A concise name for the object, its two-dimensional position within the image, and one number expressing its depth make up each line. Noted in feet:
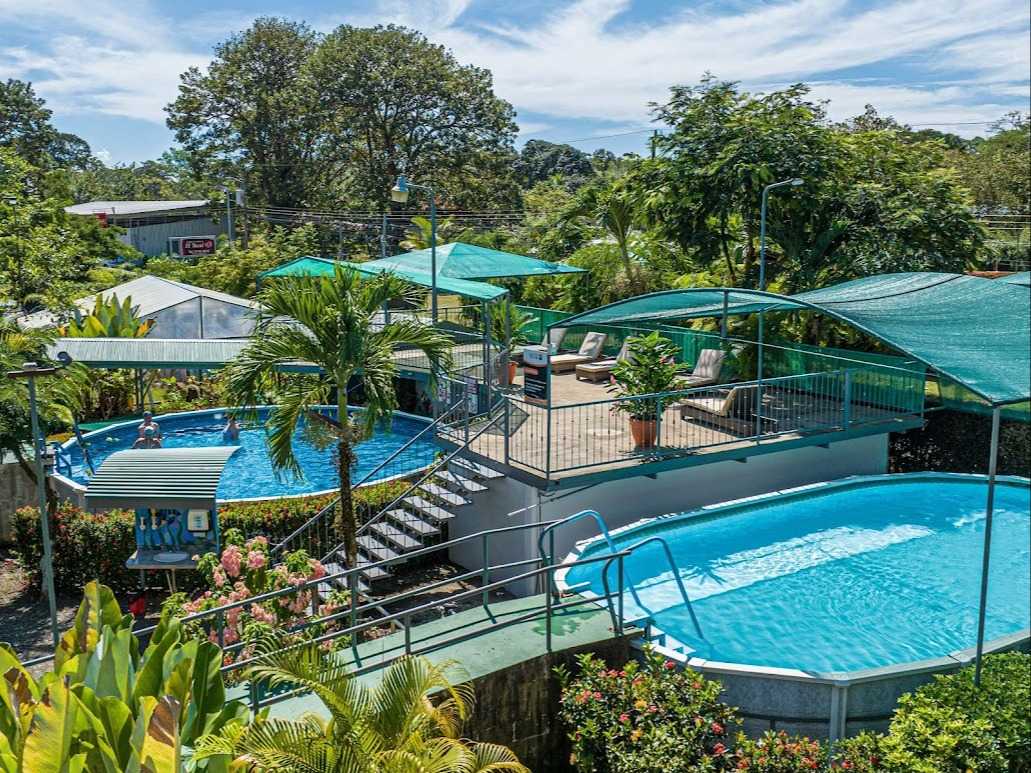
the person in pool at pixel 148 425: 61.63
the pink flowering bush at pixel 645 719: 26.71
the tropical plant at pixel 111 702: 18.93
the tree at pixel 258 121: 163.43
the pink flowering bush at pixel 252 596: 32.53
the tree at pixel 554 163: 327.47
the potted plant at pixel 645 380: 47.01
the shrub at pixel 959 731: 23.67
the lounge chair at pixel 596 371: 69.87
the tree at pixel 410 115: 153.07
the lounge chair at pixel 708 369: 62.06
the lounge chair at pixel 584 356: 73.77
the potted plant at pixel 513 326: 75.97
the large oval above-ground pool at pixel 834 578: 35.47
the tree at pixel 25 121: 224.39
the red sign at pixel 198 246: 179.93
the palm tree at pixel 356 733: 21.06
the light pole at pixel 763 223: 55.26
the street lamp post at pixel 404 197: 58.90
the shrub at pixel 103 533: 45.65
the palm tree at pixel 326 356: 36.88
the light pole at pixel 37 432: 32.35
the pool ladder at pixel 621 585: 31.73
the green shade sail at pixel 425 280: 57.06
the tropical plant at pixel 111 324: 78.02
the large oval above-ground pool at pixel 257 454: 62.18
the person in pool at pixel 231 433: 69.10
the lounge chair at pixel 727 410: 51.55
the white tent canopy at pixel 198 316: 78.38
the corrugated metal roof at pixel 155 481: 41.47
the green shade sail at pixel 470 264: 63.62
